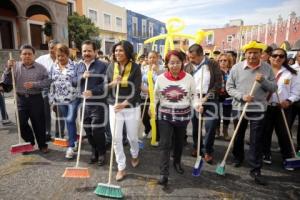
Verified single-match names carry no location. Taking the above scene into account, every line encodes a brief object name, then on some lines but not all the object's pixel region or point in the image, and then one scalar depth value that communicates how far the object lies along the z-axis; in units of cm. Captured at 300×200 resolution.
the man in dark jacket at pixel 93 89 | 395
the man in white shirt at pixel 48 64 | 520
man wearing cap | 353
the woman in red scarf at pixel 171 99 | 353
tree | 2077
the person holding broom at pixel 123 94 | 362
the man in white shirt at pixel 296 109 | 446
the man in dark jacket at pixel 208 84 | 412
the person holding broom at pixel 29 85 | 440
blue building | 3447
